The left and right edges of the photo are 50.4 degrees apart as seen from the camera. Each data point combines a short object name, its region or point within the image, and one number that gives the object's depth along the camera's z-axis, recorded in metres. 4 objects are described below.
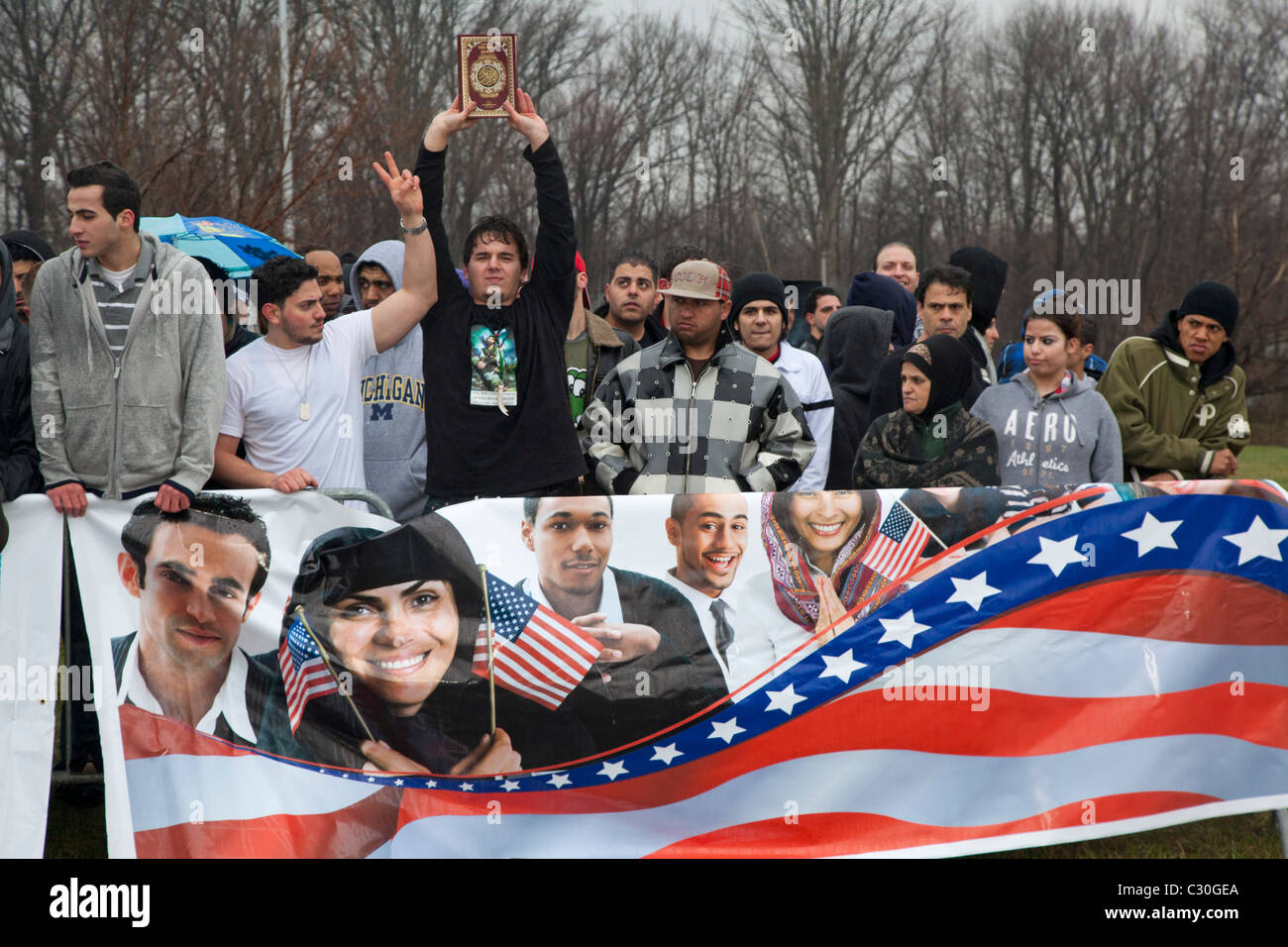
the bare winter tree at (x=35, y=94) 23.11
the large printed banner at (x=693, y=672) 4.99
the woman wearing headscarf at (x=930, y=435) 5.71
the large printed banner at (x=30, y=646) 5.08
